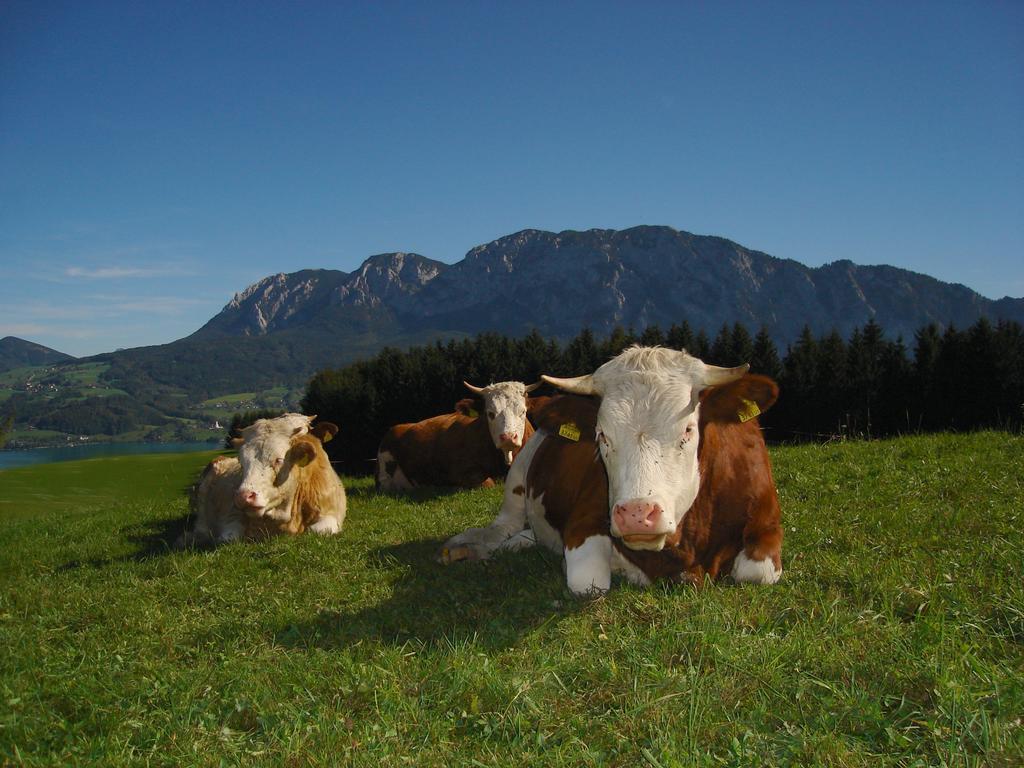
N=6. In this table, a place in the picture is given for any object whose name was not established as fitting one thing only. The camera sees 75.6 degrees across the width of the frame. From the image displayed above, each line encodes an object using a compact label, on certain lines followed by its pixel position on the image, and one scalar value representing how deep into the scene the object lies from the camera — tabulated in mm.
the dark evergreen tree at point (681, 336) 54519
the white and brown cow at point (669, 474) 4090
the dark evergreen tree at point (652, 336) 50103
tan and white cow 8625
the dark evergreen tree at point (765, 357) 52000
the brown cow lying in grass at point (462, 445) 13258
